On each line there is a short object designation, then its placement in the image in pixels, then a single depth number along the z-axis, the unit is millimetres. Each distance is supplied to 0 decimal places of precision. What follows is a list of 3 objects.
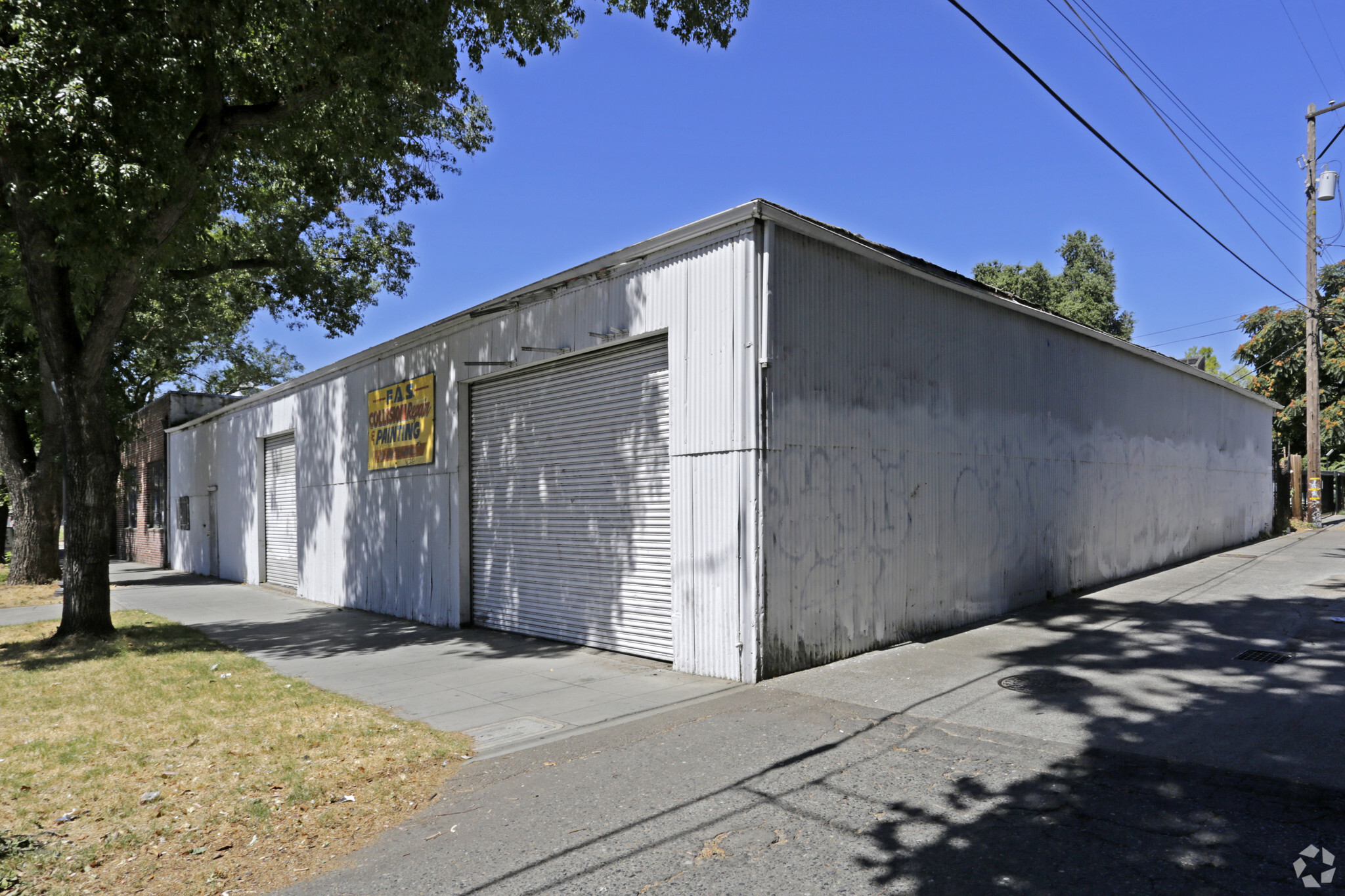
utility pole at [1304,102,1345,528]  23297
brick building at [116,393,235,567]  26297
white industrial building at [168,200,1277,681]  8078
